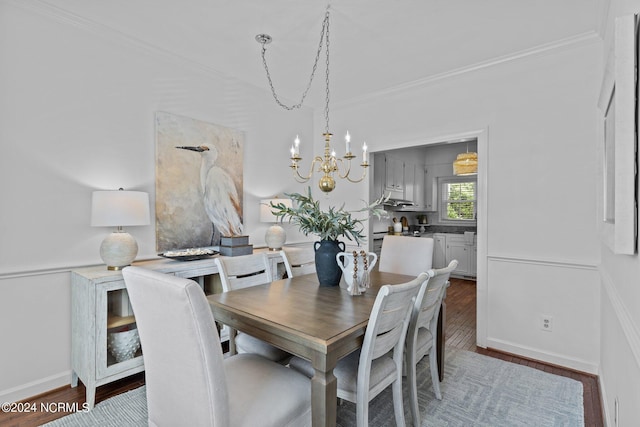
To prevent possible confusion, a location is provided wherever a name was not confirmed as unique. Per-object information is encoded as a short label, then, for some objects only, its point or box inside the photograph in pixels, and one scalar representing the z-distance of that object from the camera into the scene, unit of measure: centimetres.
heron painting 293
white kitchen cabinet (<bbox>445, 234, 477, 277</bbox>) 597
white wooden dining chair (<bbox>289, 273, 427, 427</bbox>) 146
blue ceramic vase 219
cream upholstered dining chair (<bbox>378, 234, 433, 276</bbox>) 284
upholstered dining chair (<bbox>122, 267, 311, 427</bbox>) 110
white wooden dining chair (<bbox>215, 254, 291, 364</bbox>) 201
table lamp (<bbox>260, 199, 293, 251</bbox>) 352
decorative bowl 227
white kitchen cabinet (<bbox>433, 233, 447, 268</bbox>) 634
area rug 197
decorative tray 274
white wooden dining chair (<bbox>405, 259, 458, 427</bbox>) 185
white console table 213
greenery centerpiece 216
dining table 134
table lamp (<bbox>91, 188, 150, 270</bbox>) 227
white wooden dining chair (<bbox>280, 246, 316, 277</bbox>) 271
